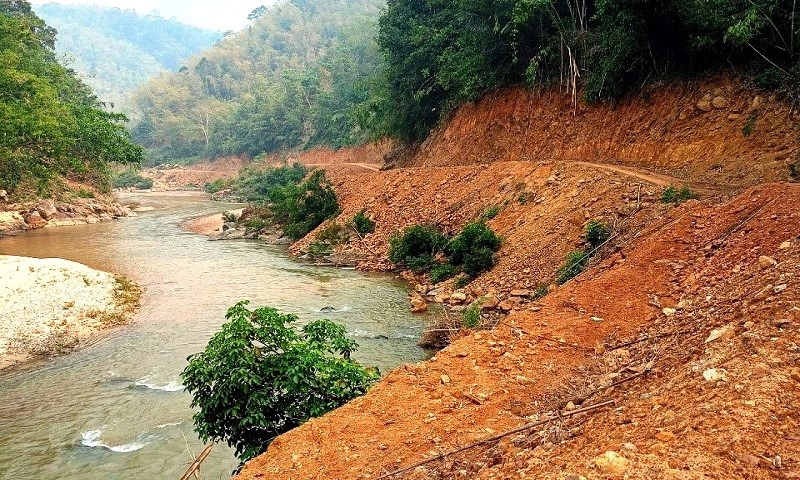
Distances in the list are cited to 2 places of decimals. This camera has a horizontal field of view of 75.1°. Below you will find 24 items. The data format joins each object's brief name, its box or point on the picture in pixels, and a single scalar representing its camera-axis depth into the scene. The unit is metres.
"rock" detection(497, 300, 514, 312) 12.23
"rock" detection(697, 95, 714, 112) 15.93
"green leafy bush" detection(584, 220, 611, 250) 13.24
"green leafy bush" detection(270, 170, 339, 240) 27.52
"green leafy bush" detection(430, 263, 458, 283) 16.98
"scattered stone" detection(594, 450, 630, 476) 3.50
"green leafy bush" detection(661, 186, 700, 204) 12.62
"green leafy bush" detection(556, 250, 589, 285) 12.22
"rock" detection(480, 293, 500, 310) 12.84
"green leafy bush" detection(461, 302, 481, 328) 10.88
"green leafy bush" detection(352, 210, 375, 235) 23.80
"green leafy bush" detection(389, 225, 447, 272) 19.14
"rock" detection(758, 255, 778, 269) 7.06
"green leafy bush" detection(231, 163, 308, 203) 50.38
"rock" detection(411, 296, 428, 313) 14.66
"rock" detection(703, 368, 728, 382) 4.30
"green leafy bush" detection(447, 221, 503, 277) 16.00
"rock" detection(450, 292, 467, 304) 14.73
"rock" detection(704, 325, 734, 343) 5.15
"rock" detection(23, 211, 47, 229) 31.96
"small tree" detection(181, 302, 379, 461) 6.57
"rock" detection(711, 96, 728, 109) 15.53
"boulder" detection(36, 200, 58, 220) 33.34
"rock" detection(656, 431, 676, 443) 3.72
